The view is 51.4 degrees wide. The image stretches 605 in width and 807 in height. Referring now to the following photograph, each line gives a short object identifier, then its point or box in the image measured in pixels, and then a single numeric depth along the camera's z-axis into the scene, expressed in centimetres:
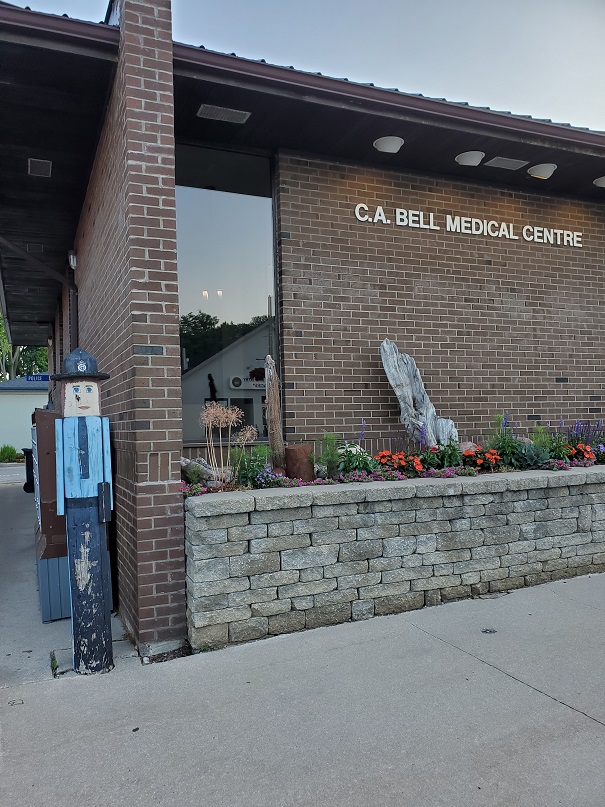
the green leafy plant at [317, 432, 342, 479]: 522
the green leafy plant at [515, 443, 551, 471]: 592
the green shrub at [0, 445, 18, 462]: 2456
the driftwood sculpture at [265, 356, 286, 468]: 525
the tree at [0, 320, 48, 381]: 4147
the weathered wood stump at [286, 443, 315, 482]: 512
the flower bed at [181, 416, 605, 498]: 493
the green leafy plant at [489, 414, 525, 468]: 595
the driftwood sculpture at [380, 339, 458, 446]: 642
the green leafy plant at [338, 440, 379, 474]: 534
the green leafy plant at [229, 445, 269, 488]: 489
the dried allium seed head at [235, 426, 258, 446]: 529
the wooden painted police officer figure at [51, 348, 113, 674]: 393
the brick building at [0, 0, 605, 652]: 441
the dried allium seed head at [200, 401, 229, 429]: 513
